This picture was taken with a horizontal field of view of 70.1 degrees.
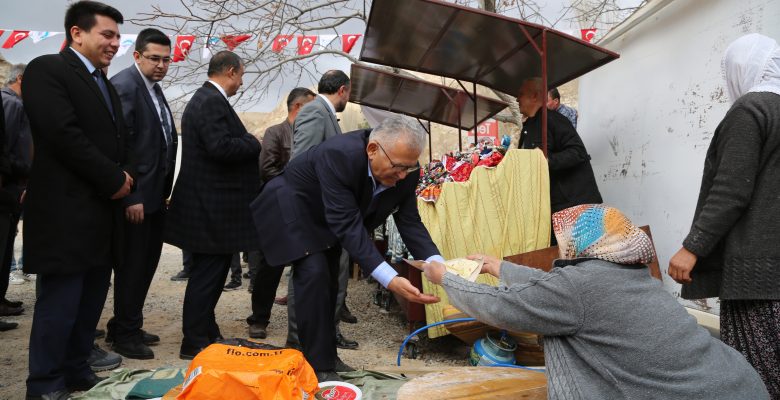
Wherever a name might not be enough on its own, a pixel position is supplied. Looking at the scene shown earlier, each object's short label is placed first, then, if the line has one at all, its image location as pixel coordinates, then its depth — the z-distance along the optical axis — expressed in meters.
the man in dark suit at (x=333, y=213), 2.64
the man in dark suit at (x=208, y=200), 3.56
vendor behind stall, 4.21
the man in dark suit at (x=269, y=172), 4.30
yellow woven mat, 3.88
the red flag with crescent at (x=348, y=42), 10.24
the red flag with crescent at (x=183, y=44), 8.42
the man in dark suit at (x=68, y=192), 2.59
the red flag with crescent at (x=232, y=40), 8.22
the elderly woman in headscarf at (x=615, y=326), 1.69
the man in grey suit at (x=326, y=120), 4.10
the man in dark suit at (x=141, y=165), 3.52
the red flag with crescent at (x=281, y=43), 8.89
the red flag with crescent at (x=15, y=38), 9.91
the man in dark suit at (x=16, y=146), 4.04
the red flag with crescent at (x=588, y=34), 9.48
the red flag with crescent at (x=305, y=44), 9.64
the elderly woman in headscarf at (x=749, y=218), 2.29
